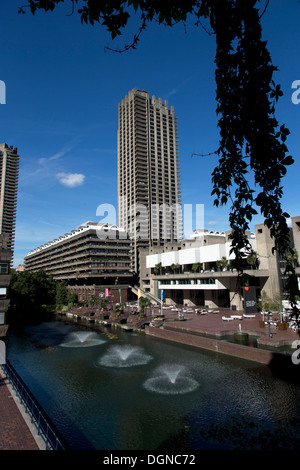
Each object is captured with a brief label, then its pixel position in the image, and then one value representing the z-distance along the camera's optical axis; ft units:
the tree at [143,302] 181.89
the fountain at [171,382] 71.43
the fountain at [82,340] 128.57
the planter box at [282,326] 116.98
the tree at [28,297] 252.83
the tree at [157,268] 266.16
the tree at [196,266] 216.51
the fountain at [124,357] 96.53
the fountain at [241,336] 110.52
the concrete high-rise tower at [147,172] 438.40
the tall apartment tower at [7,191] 613.93
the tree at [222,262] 192.95
